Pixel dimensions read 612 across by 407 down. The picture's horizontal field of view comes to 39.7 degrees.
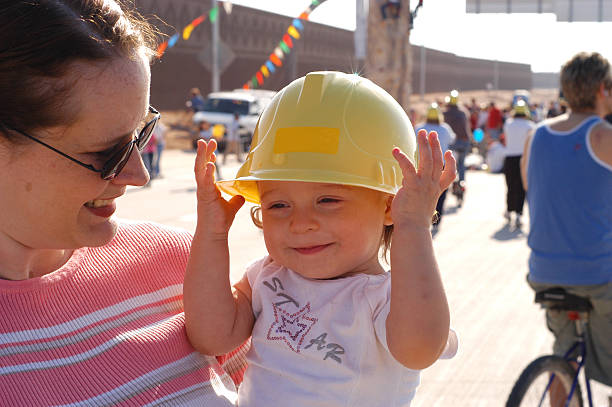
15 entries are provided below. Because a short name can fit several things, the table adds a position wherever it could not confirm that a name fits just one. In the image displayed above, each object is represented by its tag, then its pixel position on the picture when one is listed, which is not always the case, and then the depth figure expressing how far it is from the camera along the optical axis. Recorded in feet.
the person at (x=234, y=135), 75.77
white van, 87.07
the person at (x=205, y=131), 65.98
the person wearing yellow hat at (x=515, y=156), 40.14
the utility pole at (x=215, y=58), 84.43
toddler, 6.23
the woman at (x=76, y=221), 5.68
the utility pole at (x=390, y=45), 41.55
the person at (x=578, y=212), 14.02
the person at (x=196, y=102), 95.66
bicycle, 13.08
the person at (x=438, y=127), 36.86
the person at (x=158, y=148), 59.85
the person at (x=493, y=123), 83.14
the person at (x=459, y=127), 48.80
